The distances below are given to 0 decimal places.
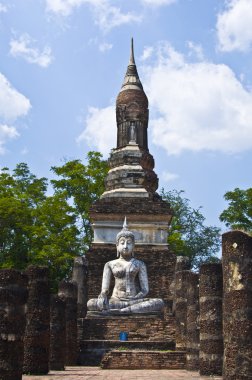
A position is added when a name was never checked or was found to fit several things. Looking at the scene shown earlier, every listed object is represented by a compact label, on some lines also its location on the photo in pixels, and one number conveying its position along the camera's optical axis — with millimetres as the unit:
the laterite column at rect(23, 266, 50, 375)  11102
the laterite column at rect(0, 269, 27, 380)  8688
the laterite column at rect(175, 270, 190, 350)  16389
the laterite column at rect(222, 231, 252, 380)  7695
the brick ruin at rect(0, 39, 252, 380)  8023
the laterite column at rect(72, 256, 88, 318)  22016
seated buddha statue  20094
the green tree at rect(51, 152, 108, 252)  31778
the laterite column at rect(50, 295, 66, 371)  13117
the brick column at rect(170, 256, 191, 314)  21125
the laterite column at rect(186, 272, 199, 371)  13508
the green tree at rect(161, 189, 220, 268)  37594
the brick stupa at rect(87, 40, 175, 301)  23500
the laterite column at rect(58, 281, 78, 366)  16094
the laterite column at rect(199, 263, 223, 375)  10742
